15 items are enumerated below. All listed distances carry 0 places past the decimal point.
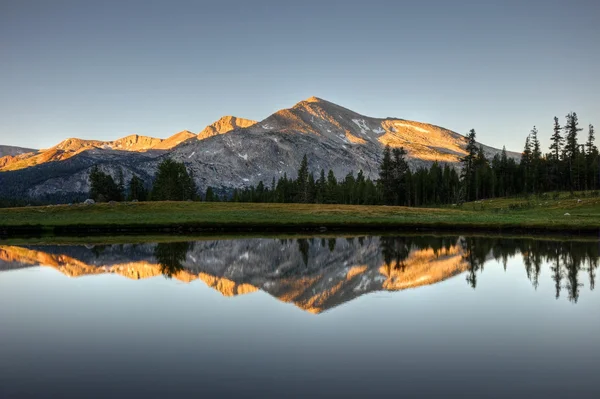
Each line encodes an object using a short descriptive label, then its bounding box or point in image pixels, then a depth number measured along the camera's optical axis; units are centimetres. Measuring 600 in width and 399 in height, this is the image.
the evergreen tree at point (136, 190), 13375
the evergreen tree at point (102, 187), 11719
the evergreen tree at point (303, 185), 13725
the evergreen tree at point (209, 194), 16094
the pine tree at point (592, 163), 12575
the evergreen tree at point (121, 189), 12353
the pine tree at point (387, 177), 11744
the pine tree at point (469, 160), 12211
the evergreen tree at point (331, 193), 14188
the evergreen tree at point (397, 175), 11756
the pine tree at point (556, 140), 11431
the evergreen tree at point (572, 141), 11389
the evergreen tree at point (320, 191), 14250
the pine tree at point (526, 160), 13662
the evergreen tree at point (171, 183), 12001
